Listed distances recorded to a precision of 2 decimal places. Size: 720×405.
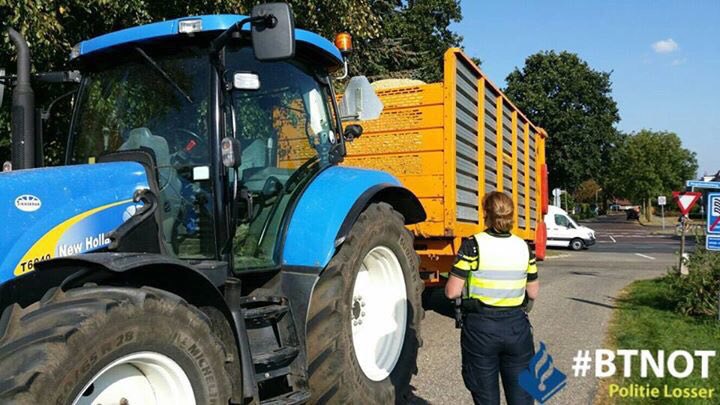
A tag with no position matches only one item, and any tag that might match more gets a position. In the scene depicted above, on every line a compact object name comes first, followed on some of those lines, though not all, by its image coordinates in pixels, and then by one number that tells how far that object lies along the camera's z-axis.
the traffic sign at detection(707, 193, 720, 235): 8.07
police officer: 3.66
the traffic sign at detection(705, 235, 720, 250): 8.08
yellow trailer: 6.48
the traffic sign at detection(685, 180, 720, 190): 8.26
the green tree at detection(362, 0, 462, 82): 16.73
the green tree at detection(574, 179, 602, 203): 88.44
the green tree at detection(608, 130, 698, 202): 61.84
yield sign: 10.74
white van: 26.86
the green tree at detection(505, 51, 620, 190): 39.06
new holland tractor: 2.68
